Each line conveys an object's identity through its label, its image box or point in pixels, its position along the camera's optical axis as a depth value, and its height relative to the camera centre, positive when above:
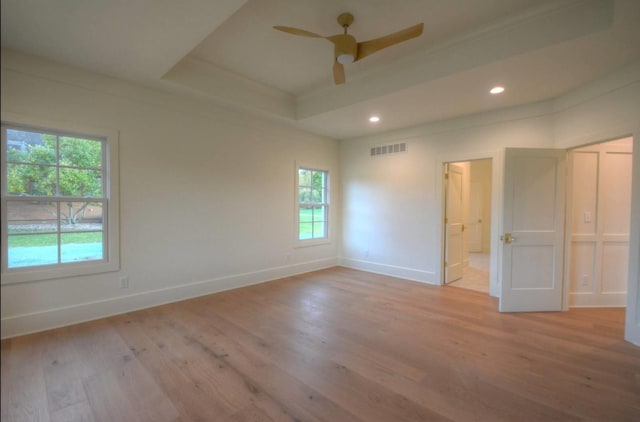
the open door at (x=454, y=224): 4.55 -0.32
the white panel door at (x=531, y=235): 3.42 -0.35
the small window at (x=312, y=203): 5.29 +0.01
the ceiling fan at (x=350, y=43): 2.31 +1.38
